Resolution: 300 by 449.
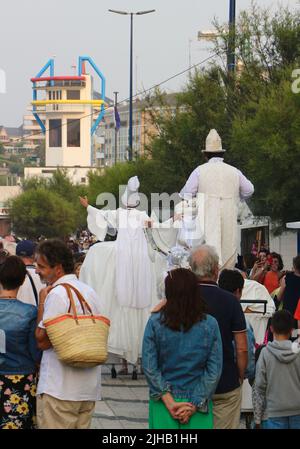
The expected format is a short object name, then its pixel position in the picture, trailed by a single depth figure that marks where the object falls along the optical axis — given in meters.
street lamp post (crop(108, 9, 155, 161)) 61.72
